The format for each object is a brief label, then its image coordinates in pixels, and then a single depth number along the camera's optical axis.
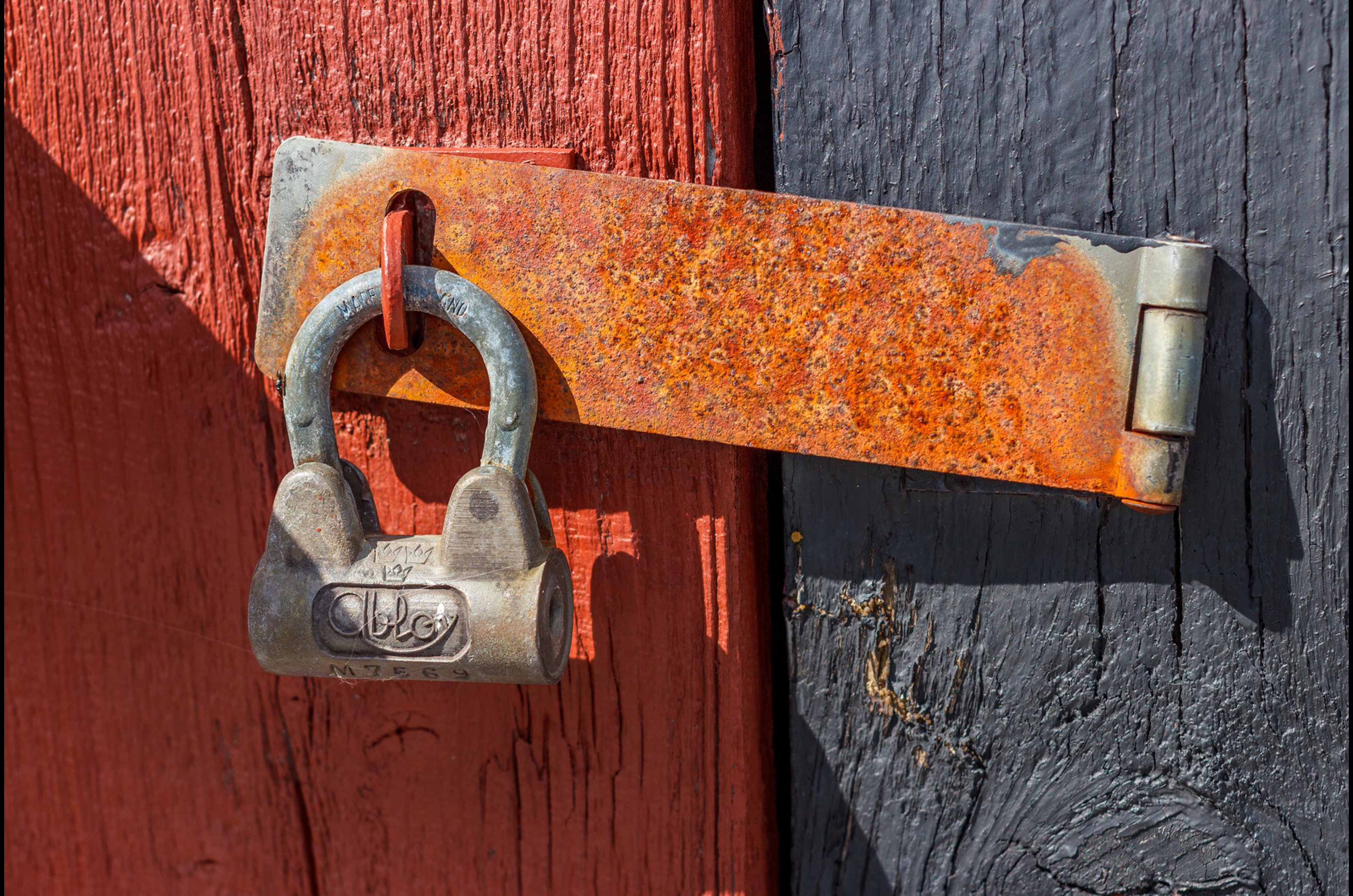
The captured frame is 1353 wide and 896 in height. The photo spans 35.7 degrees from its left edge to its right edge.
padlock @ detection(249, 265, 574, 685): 0.37
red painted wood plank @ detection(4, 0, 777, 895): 0.40
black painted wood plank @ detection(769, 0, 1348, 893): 0.38
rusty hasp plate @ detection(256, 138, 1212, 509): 0.38
